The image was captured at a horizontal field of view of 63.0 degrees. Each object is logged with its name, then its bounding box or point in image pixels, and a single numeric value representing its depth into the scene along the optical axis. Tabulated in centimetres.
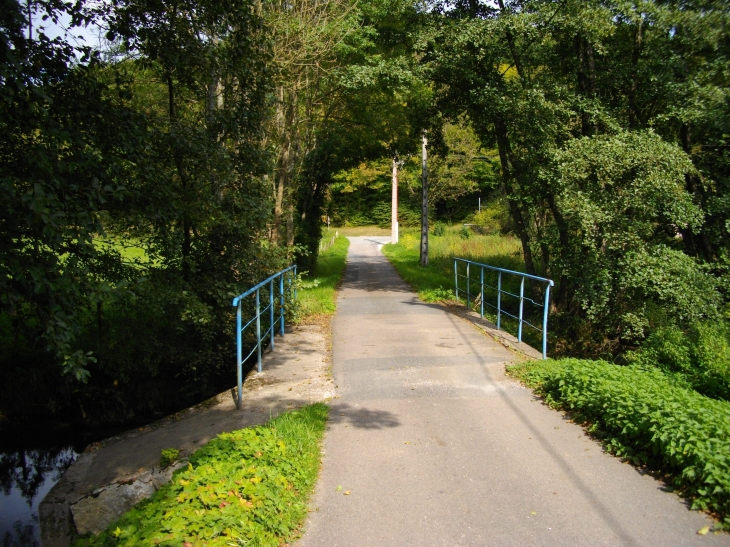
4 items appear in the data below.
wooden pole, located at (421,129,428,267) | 2412
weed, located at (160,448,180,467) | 556
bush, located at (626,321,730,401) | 915
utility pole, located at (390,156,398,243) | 3359
